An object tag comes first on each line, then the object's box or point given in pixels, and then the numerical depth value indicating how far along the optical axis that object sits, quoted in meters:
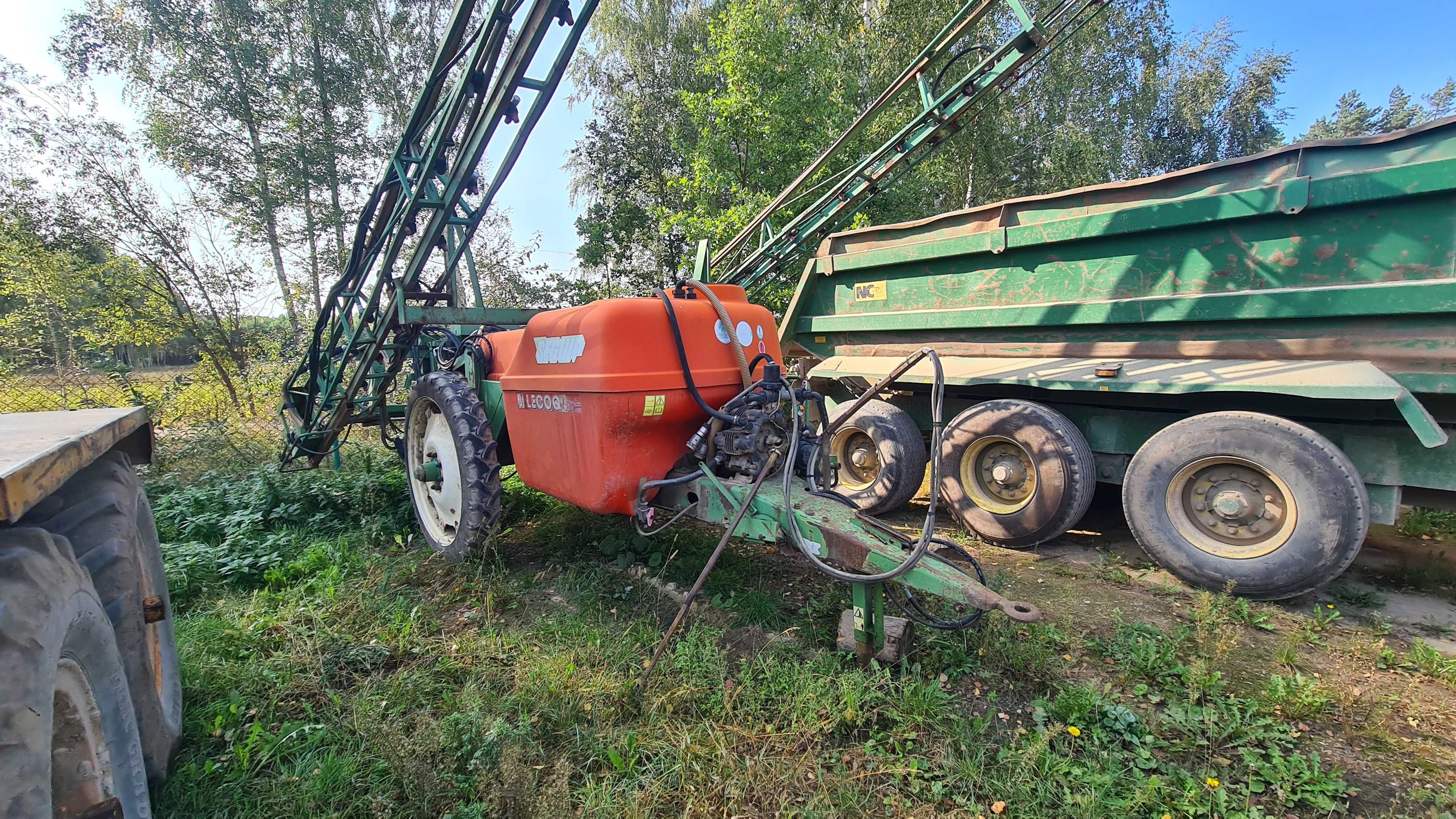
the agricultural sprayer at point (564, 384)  2.72
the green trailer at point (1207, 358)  3.19
